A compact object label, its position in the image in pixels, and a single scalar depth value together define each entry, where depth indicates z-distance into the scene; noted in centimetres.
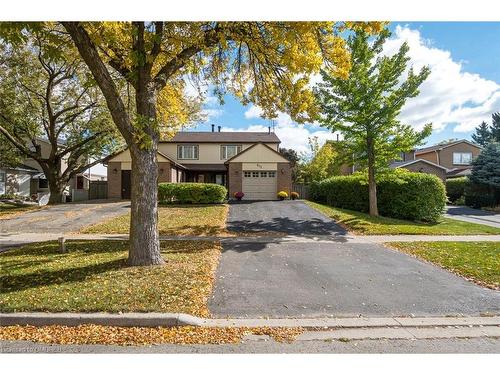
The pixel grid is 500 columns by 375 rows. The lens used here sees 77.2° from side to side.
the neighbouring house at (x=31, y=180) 2909
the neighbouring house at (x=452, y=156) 3737
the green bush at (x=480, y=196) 2577
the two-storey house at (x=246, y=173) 2506
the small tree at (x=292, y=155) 4338
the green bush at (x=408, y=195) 1591
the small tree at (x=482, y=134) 6399
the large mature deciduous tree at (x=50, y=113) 2023
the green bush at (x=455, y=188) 2984
